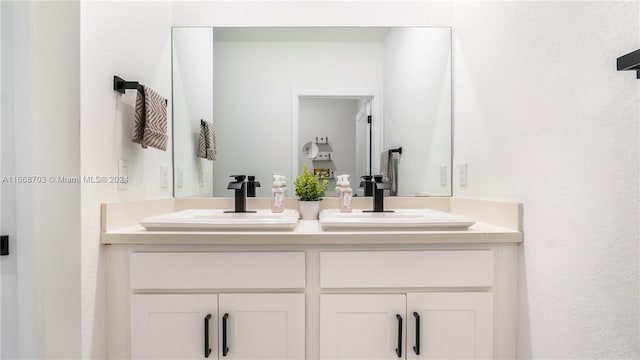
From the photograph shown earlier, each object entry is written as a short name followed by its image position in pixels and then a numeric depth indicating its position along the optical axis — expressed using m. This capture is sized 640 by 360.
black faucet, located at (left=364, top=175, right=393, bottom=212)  1.55
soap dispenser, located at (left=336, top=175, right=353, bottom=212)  1.62
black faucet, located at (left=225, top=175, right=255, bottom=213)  1.57
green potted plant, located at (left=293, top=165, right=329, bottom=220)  1.62
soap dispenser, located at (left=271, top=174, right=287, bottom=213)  1.60
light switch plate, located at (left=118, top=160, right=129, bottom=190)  1.25
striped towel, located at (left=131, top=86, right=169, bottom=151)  1.28
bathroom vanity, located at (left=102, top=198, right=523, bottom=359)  1.13
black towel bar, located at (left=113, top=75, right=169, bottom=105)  1.21
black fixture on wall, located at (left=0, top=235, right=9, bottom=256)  0.96
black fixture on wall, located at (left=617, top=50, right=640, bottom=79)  0.69
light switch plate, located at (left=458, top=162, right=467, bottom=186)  1.60
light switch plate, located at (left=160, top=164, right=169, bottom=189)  1.59
